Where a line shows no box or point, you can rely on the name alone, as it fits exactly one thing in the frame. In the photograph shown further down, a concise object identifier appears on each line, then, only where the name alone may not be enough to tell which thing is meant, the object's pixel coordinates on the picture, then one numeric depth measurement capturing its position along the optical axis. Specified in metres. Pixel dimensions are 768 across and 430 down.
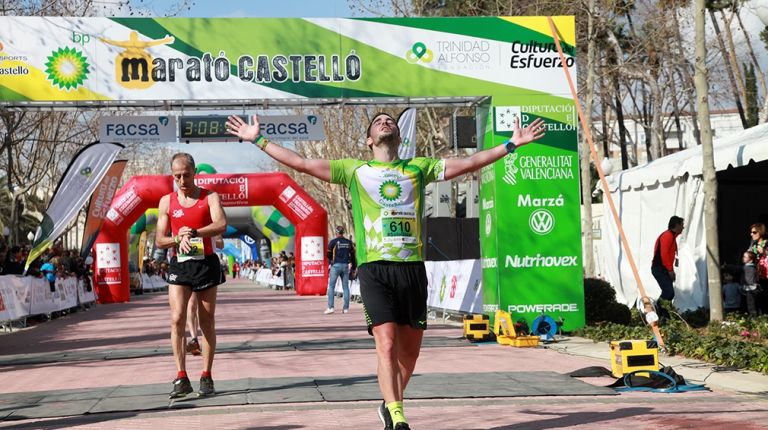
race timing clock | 15.67
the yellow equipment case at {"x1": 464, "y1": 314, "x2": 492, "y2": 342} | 14.13
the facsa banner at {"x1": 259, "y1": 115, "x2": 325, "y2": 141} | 16.05
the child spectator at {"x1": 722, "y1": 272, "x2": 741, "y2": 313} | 18.19
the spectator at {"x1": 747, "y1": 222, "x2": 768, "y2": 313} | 15.59
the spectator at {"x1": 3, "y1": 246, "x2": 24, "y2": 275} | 21.06
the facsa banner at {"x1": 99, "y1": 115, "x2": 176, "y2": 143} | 15.74
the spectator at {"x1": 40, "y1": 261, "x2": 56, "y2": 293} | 24.47
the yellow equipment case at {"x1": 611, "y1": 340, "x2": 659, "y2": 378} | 9.34
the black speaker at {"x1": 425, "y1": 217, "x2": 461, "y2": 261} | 26.84
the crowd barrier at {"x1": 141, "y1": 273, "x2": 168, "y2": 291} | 51.79
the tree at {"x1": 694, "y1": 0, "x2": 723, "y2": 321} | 13.76
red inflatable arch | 34.34
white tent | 17.62
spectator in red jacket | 15.30
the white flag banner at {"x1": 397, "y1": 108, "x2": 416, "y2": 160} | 17.39
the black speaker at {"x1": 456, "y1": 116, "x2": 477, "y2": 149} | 15.82
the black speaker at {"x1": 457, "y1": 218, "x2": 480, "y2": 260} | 26.45
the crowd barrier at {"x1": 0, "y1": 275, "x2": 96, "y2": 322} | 19.69
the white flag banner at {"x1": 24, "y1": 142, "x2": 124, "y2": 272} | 21.31
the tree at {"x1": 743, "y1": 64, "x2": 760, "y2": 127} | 39.88
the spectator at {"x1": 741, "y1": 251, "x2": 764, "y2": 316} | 16.73
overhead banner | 14.62
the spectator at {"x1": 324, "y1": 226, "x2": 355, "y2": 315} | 22.75
